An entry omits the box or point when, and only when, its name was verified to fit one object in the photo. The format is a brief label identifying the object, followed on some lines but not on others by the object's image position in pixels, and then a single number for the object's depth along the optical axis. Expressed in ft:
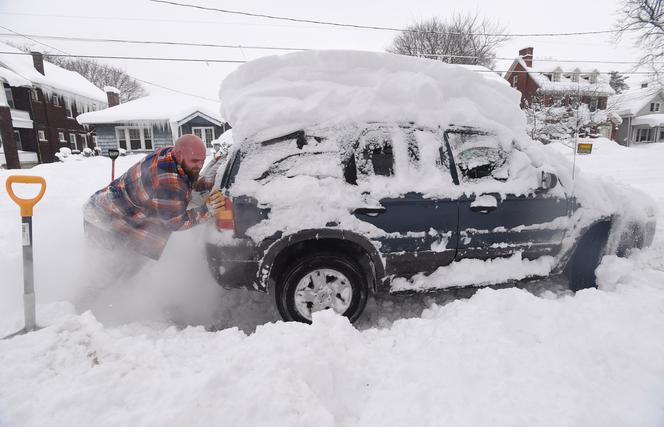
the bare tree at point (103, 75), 150.41
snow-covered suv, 9.48
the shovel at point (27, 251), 8.87
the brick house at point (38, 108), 71.05
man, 10.01
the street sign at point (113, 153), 16.06
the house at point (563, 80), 94.02
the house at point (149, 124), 78.38
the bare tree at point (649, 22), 63.00
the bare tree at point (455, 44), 102.94
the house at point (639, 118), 121.39
